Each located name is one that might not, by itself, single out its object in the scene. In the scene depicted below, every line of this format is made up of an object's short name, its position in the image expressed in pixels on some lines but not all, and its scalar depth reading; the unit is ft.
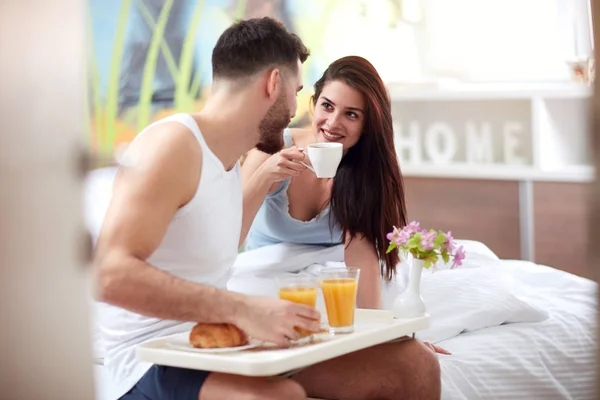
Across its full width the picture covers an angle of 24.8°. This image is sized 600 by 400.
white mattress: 9.49
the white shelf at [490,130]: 15.59
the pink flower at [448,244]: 8.62
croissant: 7.52
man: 7.65
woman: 10.71
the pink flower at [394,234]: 8.86
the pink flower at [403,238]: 8.66
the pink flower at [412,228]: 8.68
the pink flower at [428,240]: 8.57
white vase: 8.43
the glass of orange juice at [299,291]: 7.89
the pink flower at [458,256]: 8.76
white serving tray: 7.19
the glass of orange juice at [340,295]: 8.01
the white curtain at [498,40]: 15.71
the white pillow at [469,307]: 10.41
